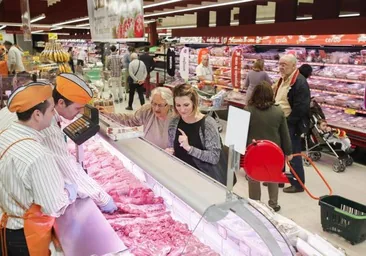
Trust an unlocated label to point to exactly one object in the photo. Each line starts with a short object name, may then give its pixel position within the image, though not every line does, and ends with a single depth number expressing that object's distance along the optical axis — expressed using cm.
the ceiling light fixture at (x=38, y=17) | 1448
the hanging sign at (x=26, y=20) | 879
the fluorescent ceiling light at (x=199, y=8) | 857
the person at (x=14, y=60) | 1037
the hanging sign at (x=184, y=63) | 1040
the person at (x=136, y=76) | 1243
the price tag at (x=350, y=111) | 765
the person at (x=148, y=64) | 1451
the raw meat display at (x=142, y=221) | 213
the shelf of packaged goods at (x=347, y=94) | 759
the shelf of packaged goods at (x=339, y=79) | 763
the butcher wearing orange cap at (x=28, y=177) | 200
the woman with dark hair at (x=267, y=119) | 445
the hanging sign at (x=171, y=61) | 1469
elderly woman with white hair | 352
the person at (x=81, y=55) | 1956
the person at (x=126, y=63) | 1472
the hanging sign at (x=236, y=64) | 1107
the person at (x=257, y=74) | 832
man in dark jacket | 524
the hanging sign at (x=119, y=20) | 430
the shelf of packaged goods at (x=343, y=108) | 749
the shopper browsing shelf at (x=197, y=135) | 305
